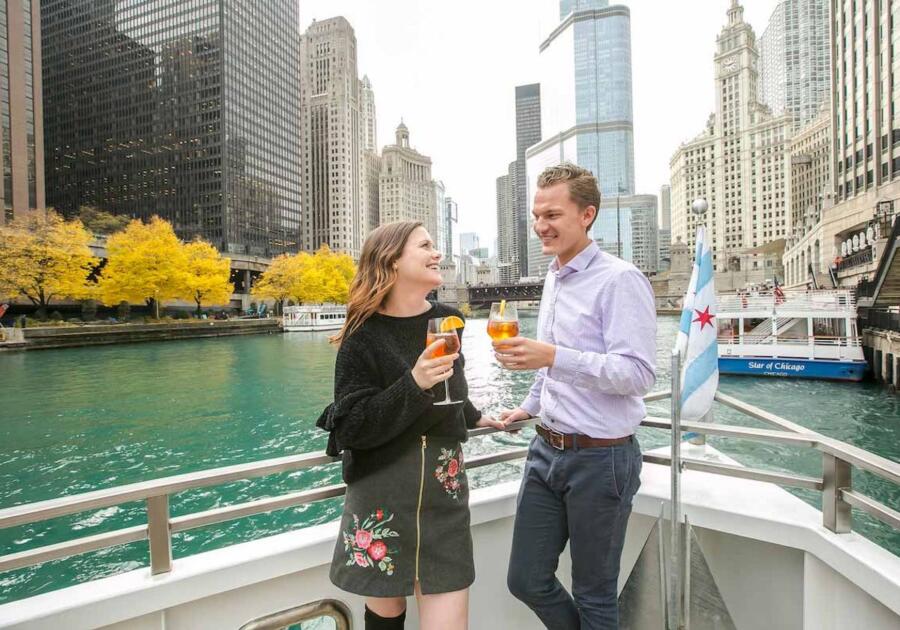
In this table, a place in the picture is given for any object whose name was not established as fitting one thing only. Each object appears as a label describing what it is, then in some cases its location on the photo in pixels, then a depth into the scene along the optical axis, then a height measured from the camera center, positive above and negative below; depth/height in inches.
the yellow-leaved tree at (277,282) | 2062.0 +130.8
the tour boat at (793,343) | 698.2 -64.9
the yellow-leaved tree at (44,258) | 1136.8 +144.7
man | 63.6 -16.1
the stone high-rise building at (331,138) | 4065.0 +1583.3
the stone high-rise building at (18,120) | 1806.1 +785.4
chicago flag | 142.9 -11.8
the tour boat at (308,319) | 1824.2 -32.6
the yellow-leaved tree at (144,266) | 1353.3 +140.5
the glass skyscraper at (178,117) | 3137.3 +1393.9
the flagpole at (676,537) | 68.1 -35.4
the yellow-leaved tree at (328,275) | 2103.8 +163.4
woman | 61.1 -22.3
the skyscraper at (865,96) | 1277.1 +620.2
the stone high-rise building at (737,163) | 3762.3 +1185.8
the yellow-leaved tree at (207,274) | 1538.1 +131.4
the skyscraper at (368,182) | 4249.5 +1158.2
